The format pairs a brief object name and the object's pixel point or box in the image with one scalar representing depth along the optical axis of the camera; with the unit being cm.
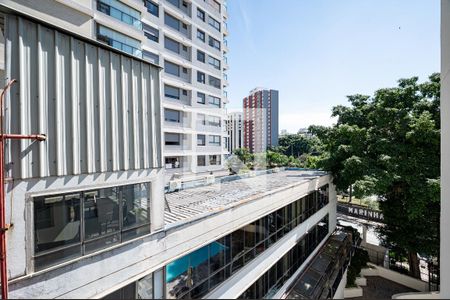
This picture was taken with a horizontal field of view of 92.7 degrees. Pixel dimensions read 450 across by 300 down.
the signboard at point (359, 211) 1703
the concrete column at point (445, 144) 275
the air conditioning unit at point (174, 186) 817
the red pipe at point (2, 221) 273
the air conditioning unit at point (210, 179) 931
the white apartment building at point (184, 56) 1334
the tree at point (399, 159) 934
